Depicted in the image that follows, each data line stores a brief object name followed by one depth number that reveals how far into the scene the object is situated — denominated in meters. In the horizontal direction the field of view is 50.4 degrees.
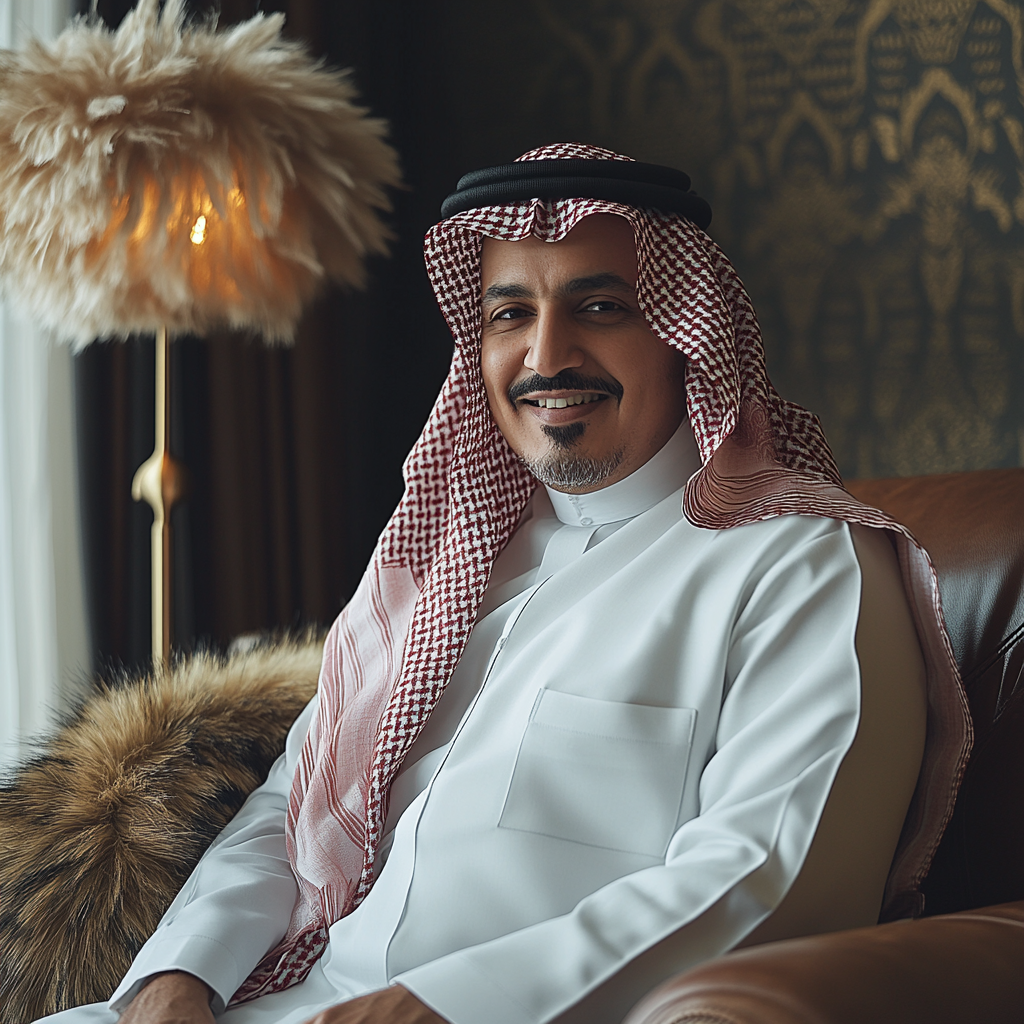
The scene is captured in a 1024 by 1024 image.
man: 0.98
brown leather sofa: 0.75
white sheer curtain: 2.38
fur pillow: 1.33
